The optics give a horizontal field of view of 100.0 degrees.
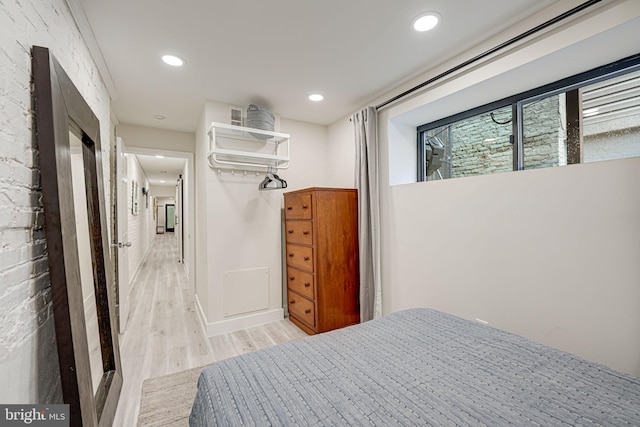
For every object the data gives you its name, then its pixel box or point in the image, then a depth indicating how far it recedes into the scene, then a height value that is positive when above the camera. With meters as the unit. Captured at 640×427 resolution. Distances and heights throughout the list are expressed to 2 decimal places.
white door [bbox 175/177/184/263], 6.46 -0.56
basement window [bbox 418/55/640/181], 1.60 +0.56
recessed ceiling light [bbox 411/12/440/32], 1.68 +1.19
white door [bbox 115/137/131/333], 2.81 -0.31
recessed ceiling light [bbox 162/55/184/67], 2.06 +1.20
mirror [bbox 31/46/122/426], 0.95 -0.05
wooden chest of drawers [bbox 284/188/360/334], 2.71 -0.52
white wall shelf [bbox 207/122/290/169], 2.78 +0.73
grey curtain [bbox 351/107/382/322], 2.77 -0.23
